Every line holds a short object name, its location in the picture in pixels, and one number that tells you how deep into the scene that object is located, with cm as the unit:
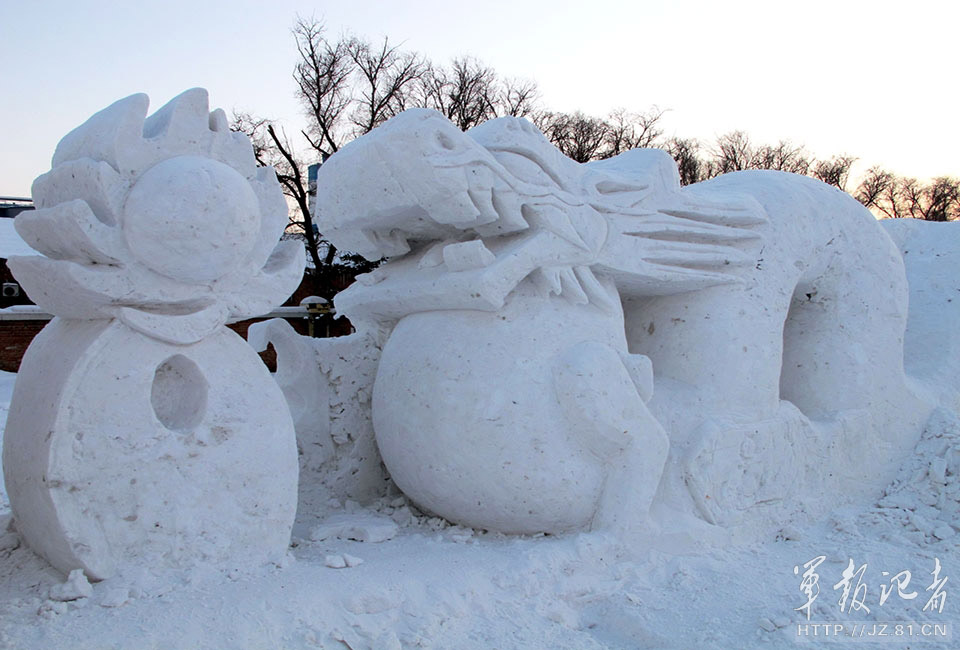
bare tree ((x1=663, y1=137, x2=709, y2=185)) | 2064
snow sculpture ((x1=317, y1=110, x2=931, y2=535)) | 260
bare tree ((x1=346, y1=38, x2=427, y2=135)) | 1504
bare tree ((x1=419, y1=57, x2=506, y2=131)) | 1608
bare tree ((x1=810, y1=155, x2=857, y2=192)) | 2327
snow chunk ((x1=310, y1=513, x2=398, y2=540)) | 260
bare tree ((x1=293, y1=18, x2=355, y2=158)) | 1461
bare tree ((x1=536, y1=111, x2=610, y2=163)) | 1762
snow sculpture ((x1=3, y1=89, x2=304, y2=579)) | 198
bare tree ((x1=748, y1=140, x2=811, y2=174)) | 2228
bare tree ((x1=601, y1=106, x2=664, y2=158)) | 1897
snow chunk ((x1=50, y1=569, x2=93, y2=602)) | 190
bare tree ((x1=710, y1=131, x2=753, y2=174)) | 2200
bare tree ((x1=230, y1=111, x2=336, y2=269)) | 1384
